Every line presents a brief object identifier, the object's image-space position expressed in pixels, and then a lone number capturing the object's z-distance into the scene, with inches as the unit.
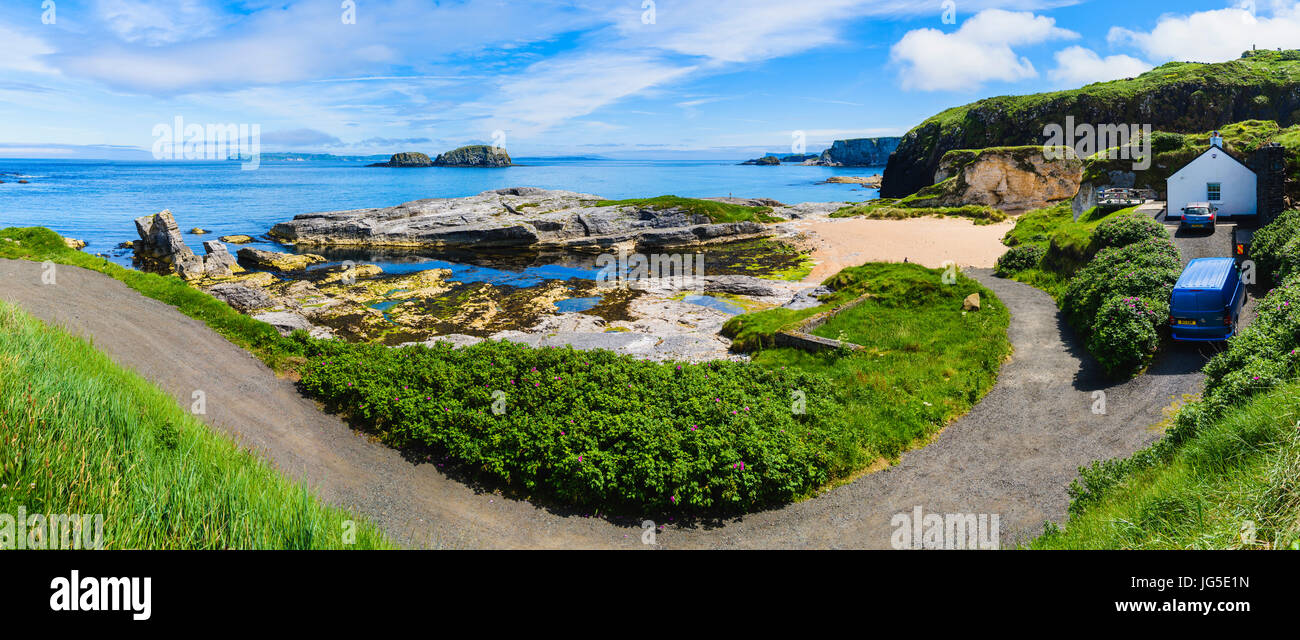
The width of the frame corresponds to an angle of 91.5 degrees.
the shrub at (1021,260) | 1529.3
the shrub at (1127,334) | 767.1
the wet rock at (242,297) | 1379.2
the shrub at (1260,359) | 462.3
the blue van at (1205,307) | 762.8
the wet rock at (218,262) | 2139.5
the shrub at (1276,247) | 878.4
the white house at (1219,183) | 1314.0
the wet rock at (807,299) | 1423.5
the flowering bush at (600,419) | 531.8
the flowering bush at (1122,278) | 874.8
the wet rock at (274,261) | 2247.8
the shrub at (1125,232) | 1176.2
